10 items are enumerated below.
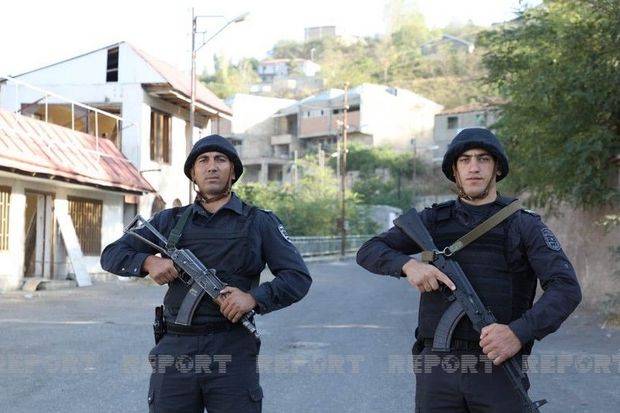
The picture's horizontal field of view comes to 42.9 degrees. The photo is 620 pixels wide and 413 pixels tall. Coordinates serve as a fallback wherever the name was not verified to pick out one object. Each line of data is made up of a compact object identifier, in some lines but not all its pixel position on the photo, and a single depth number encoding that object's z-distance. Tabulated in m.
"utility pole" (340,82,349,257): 41.56
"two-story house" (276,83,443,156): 67.44
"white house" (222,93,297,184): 69.00
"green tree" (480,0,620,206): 12.37
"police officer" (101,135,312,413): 3.44
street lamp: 22.17
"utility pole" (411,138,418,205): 62.71
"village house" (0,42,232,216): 23.58
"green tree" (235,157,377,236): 43.41
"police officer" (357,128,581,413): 3.04
